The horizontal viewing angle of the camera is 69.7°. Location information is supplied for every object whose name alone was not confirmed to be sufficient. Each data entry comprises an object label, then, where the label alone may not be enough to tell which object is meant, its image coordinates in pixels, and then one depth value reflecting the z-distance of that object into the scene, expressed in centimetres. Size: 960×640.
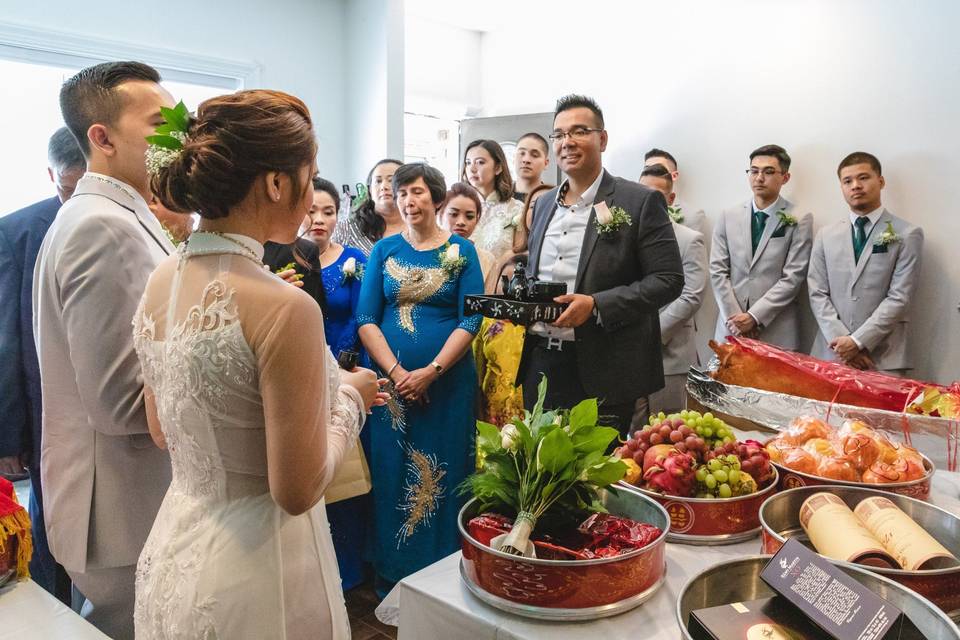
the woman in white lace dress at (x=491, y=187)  378
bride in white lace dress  101
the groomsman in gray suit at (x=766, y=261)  449
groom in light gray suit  137
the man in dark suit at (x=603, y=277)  236
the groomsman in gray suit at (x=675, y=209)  518
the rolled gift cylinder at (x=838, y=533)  107
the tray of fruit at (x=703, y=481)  130
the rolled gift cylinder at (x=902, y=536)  106
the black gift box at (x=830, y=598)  81
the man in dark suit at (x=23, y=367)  210
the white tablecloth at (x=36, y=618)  121
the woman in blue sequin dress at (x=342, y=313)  299
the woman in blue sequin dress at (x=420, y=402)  288
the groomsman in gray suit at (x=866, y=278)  403
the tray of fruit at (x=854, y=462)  140
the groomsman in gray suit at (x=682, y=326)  420
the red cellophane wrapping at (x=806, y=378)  204
